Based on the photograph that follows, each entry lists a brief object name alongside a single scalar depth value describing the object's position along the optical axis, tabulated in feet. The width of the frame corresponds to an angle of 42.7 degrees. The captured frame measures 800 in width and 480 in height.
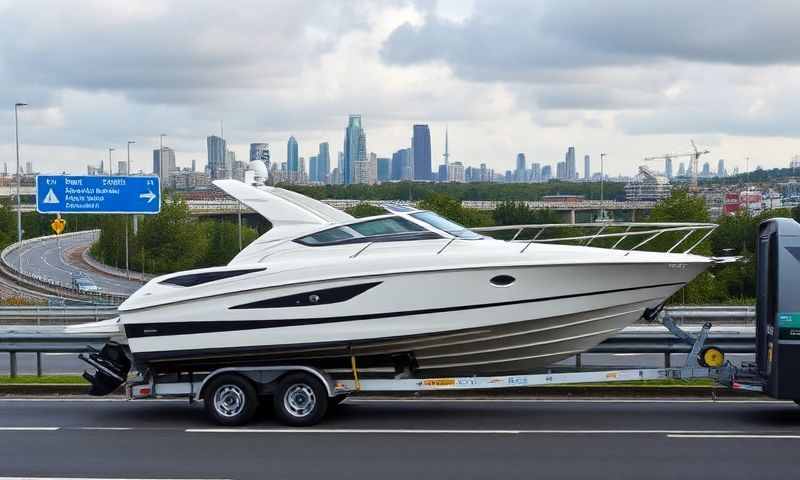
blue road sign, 89.71
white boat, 37.91
